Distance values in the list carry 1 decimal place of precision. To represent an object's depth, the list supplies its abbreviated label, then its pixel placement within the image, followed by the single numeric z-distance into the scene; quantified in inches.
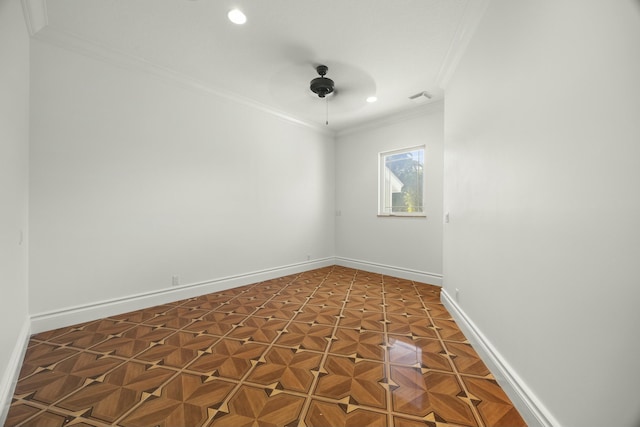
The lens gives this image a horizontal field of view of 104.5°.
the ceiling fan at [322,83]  116.5
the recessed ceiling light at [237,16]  87.3
